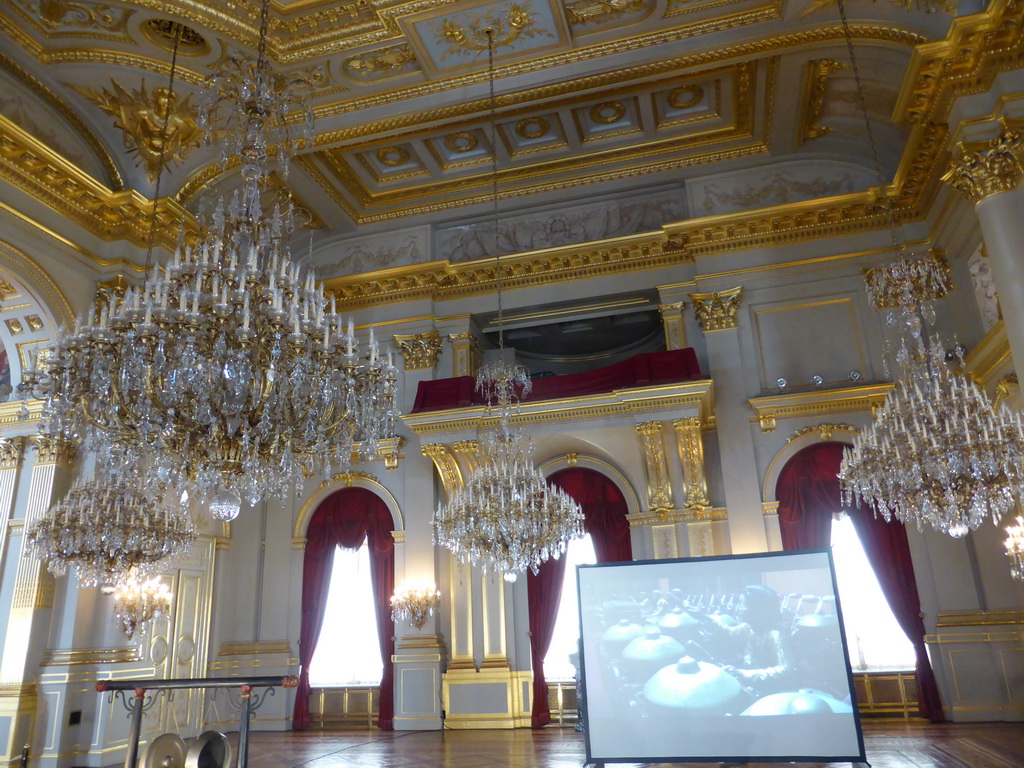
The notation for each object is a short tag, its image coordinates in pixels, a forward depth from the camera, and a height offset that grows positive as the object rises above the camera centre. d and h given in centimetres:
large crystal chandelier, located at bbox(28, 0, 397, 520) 477 +167
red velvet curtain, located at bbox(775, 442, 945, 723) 940 +109
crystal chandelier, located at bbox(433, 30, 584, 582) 776 +113
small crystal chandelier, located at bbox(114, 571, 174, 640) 904 +46
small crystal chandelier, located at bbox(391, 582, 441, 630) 1057 +39
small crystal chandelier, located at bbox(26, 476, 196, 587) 763 +109
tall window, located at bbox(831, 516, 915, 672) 961 +4
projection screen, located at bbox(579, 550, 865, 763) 677 -35
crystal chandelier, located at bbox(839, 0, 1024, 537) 636 +133
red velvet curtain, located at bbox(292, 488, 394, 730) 1091 +110
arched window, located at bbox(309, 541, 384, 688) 1119 +6
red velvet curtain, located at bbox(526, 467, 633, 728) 1038 +106
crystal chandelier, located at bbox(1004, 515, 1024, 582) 773 +63
